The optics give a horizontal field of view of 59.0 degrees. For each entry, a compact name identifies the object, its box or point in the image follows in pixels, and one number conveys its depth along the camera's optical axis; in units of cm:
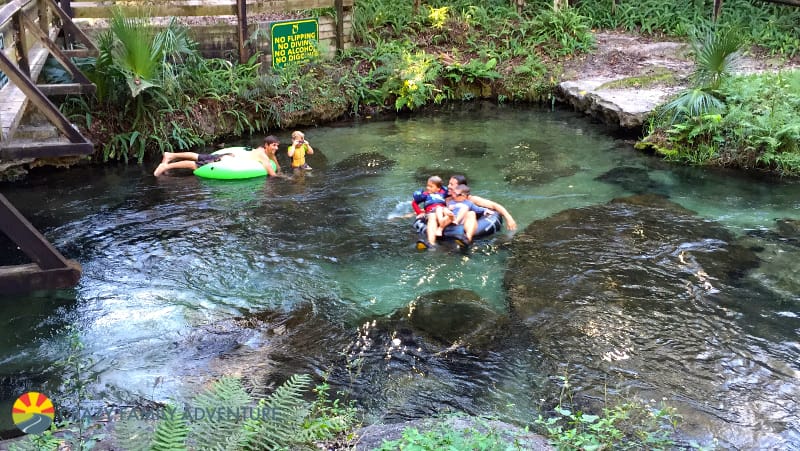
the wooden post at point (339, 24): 1536
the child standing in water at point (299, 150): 1129
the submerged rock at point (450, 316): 675
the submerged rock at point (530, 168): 1139
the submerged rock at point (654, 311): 583
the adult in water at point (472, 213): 879
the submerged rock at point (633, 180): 1098
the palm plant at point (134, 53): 1146
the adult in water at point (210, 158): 1121
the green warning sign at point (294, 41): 1430
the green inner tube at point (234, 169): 1117
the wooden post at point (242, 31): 1376
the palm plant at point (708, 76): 1216
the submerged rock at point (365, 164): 1177
